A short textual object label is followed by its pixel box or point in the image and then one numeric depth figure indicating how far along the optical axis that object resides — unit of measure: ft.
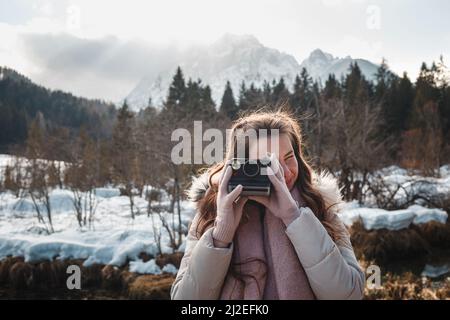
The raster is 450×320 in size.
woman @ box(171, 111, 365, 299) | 3.52
